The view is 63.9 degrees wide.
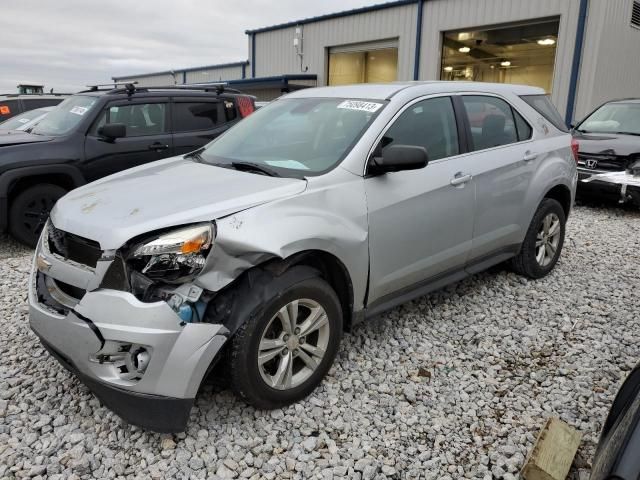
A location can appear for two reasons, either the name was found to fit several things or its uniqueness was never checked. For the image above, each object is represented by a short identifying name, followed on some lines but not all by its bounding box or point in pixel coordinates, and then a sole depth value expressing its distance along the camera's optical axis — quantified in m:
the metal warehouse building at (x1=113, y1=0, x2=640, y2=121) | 12.41
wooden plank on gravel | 2.29
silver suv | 2.37
